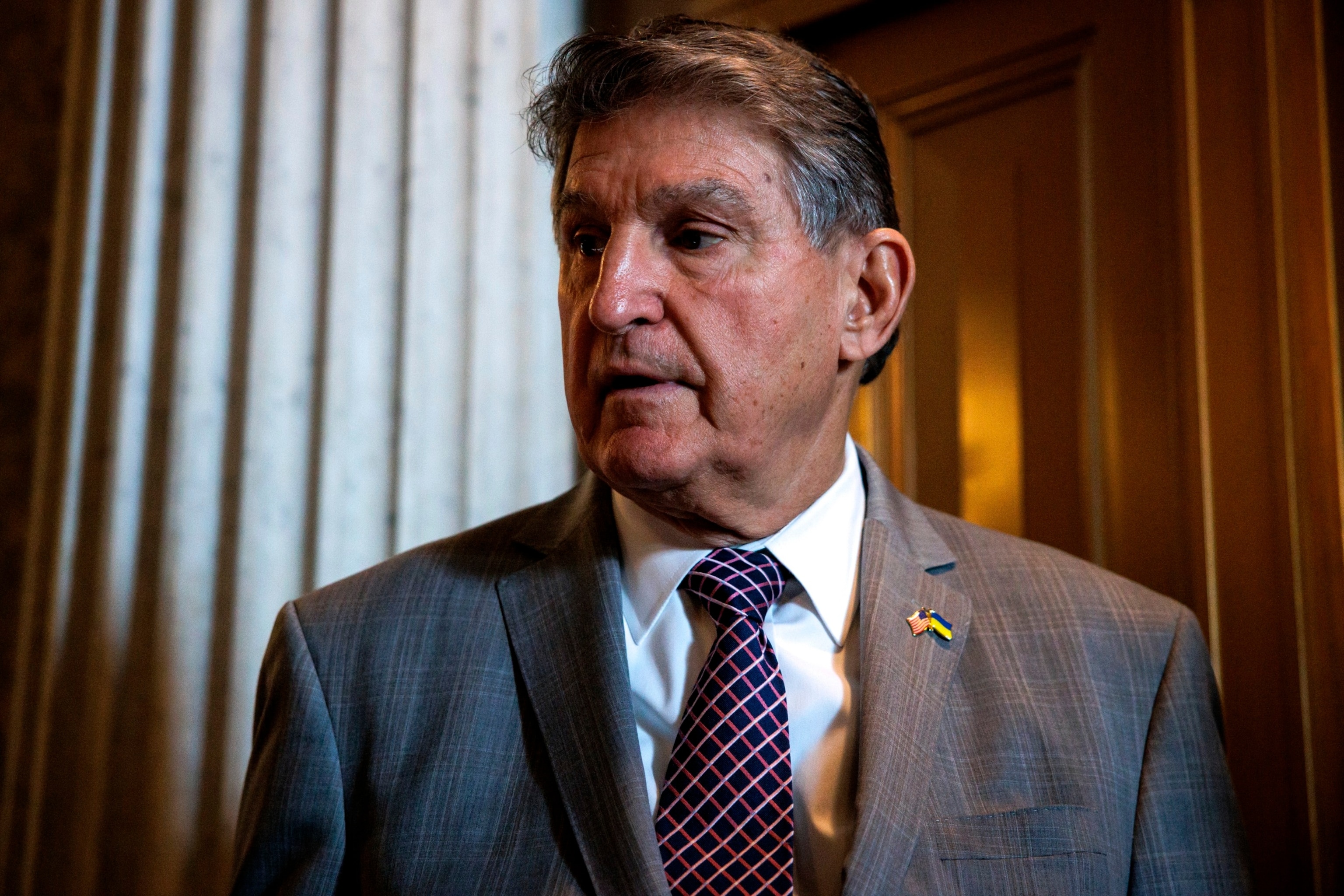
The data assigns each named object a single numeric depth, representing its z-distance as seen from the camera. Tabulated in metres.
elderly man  1.28
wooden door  1.58
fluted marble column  1.95
